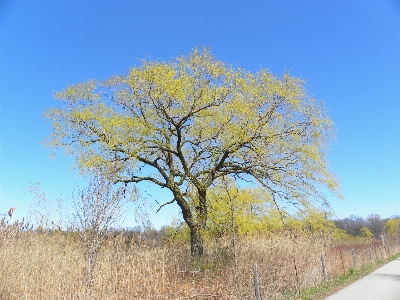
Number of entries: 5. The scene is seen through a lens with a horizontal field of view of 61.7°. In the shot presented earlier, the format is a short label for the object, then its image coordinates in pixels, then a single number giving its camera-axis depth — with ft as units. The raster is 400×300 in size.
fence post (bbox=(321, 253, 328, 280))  46.92
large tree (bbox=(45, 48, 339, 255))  42.70
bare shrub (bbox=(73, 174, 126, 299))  22.91
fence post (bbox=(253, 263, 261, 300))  26.96
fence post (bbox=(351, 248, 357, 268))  61.70
